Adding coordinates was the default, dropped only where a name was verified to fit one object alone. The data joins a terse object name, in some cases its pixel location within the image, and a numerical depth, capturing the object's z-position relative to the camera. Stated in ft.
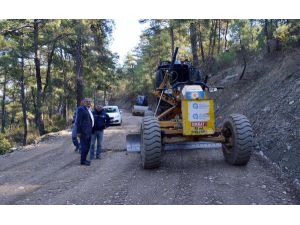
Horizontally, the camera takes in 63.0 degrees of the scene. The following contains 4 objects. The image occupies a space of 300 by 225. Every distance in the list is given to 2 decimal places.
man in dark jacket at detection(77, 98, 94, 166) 21.08
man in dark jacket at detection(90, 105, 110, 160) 23.79
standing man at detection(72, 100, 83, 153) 26.27
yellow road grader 17.50
